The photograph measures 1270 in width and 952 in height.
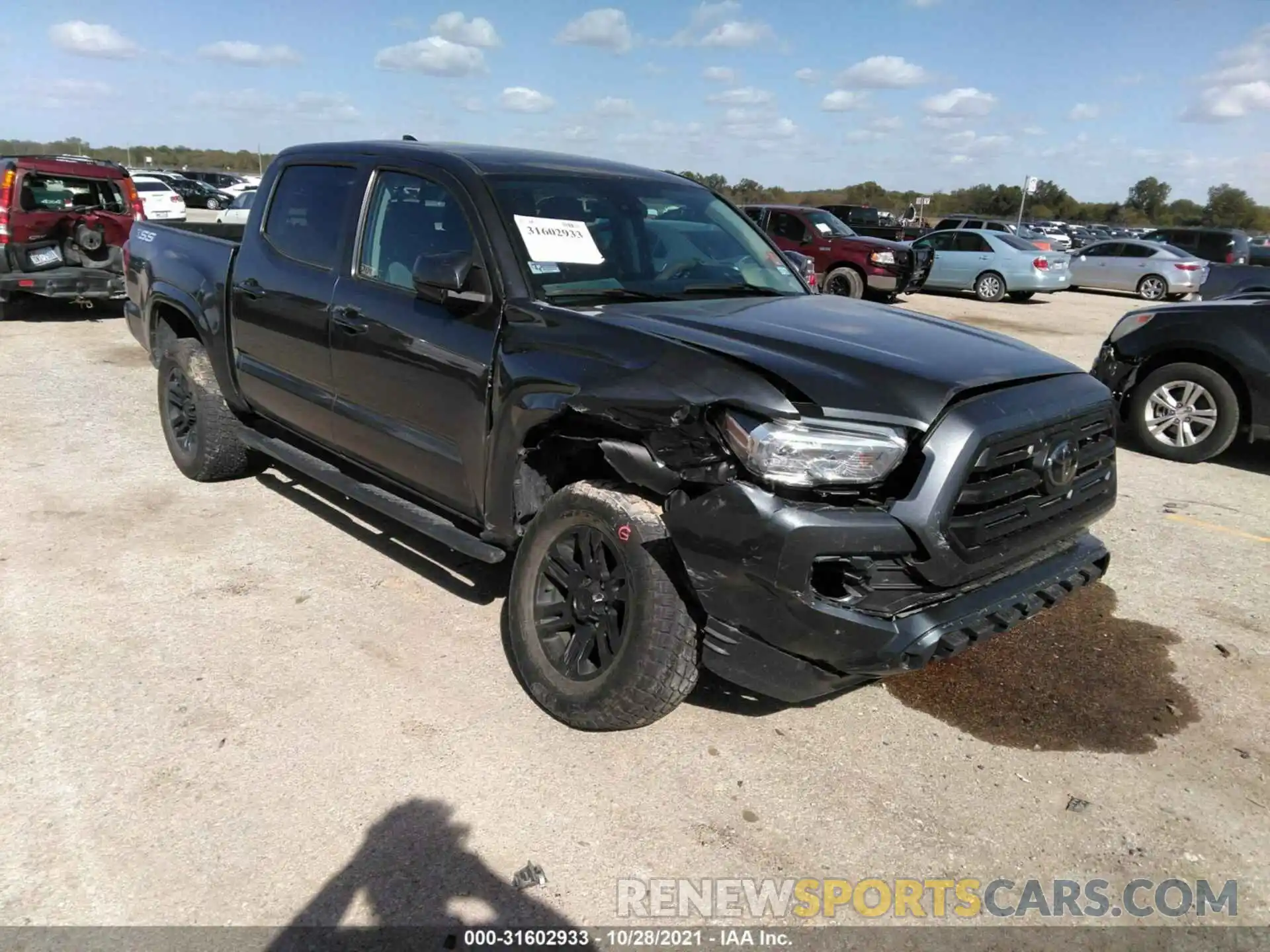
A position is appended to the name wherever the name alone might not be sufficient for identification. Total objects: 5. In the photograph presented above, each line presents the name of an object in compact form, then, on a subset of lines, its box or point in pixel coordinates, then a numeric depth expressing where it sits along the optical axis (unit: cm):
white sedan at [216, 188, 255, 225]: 1866
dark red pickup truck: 1588
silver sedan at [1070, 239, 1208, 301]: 2105
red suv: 1088
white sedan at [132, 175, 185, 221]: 2381
